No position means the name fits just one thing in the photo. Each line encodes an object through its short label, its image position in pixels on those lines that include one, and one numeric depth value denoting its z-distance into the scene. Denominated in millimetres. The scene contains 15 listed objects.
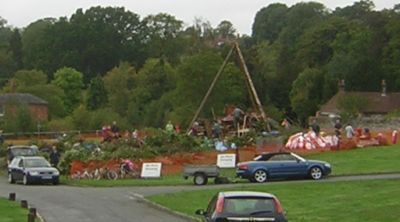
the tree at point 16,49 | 158000
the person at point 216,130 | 60656
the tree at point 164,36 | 144750
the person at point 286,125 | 63159
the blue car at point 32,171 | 45625
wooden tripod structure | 66938
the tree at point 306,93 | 106188
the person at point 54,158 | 52094
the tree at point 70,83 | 125250
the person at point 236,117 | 63438
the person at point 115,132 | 59094
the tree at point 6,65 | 153000
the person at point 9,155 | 55266
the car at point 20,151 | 55656
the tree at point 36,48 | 147125
